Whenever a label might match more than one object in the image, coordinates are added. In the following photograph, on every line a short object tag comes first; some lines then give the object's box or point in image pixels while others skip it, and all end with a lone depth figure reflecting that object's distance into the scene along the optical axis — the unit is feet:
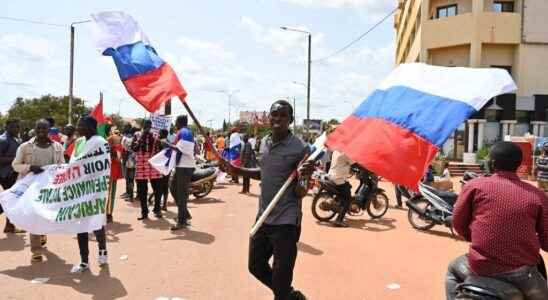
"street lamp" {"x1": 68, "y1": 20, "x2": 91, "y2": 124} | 82.79
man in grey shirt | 13.25
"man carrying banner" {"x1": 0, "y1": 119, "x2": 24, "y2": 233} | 25.85
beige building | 92.99
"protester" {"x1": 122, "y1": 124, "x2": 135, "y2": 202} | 40.11
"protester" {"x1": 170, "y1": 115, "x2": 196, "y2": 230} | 28.71
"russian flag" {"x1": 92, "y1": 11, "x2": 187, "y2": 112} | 18.52
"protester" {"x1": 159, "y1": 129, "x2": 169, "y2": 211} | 31.79
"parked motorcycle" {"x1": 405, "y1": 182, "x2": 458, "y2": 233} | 29.17
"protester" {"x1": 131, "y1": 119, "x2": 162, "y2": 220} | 31.14
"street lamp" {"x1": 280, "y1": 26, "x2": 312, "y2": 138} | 100.58
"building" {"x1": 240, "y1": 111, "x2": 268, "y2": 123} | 258.98
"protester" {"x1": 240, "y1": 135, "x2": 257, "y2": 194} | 53.42
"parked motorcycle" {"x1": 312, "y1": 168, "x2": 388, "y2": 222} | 31.78
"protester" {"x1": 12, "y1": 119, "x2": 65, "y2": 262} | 21.58
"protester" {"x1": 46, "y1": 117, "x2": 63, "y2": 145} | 36.37
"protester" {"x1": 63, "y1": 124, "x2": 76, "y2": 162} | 33.12
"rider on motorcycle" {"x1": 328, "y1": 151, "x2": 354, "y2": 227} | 31.32
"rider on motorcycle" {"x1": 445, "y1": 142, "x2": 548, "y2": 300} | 10.46
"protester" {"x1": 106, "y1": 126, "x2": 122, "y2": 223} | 30.63
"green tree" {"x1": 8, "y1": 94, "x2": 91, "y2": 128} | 189.37
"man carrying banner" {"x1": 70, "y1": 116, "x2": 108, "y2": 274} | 19.69
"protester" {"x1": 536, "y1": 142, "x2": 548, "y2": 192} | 38.96
